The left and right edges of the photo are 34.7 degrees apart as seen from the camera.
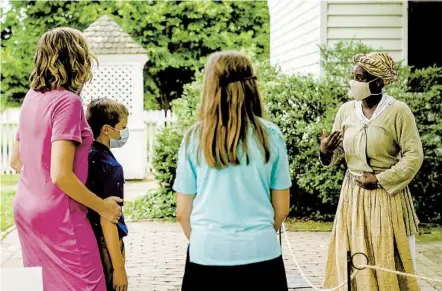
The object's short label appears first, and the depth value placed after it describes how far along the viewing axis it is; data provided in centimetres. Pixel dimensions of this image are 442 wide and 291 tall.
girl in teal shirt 283
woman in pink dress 296
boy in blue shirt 319
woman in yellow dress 443
